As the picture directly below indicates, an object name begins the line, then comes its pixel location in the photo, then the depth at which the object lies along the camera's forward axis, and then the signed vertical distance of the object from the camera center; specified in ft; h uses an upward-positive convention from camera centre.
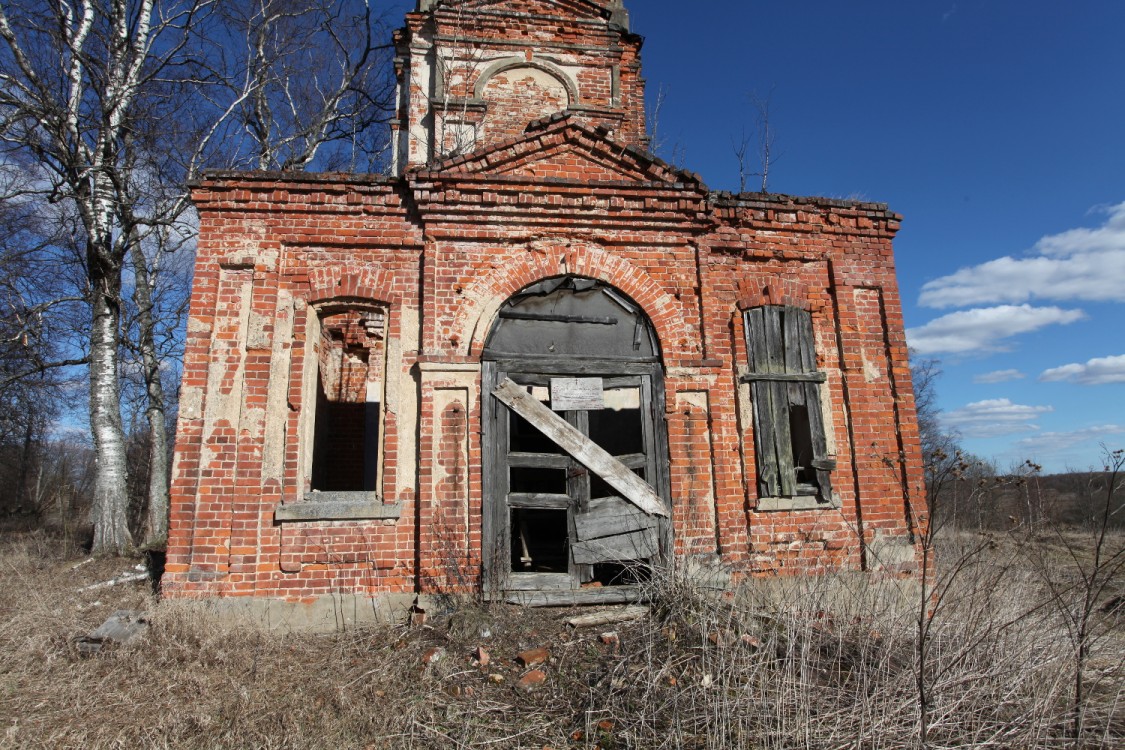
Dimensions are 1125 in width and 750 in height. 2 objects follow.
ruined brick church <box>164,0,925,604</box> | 20.20 +4.08
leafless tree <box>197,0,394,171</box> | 47.98 +33.59
